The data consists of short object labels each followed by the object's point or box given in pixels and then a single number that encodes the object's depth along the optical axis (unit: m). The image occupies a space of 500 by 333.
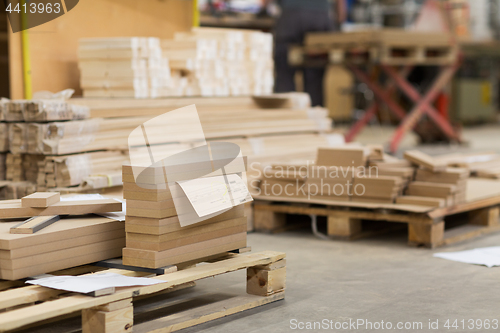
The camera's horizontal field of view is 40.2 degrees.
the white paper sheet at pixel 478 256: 4.86
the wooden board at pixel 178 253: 3.49
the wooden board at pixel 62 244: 3.26
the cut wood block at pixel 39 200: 3.63
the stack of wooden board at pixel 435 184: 5.54
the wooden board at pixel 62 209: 3.67
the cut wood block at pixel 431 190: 5.56
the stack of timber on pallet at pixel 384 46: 10.41
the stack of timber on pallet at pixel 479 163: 7.20
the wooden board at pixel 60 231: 3.26
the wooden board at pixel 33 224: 3.36
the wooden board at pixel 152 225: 3.45
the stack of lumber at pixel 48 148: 5.27
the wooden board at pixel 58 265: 3.26
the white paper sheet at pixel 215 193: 3.51
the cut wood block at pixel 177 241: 3.49
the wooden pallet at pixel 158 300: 3.00
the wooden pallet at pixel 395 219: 5.39
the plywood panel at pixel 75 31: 6.45
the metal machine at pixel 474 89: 18.47
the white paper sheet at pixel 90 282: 3.11
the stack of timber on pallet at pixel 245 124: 5.98
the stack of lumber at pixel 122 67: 6.41
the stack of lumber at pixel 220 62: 6.89
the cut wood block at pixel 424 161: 5.66
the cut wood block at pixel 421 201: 5.45
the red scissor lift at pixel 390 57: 10.48
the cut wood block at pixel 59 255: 3.26
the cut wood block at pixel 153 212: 3.43
